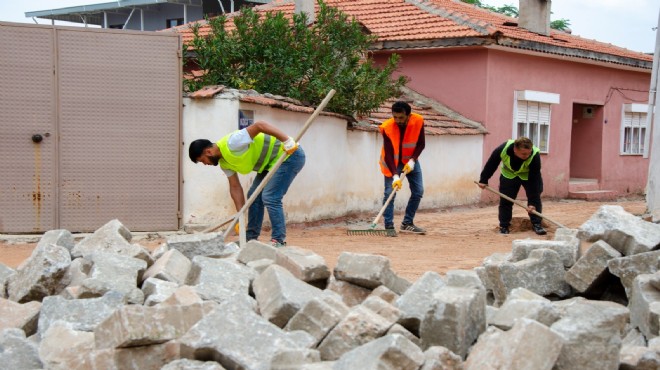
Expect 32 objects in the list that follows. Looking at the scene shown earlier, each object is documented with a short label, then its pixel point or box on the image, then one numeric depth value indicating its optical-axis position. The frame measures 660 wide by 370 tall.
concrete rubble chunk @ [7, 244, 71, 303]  5.23
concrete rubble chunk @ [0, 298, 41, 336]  4.71
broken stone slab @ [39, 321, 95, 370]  4.07
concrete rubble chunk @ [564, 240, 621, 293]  5.34
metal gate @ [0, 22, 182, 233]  9.09
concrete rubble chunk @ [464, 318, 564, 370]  3.52
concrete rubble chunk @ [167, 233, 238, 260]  5.84
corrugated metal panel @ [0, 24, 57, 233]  9.04
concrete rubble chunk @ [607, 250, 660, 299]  5.20
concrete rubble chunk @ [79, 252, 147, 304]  4.94
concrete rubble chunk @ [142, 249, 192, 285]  5.25
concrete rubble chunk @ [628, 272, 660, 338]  4.47
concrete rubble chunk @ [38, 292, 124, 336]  4.54
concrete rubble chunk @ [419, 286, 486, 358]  4.02
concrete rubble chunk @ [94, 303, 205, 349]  3.88
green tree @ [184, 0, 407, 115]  11.46
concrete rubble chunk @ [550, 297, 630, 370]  3.80
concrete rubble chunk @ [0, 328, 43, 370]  4.05
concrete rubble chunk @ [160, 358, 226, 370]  3.62
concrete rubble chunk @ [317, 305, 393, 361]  4.05
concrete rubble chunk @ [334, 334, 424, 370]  3.51
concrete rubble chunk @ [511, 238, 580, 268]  5.69
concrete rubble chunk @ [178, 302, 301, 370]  3.74
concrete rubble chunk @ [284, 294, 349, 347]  4.21
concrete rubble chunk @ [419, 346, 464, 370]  3.59
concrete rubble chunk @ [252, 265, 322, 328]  4.48
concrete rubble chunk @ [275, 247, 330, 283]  5.21
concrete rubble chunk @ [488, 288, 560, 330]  4.17
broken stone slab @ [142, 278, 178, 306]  4.79
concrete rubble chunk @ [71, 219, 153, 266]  5.74
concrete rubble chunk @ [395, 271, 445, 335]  4.36
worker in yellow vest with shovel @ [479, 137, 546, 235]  9.86
